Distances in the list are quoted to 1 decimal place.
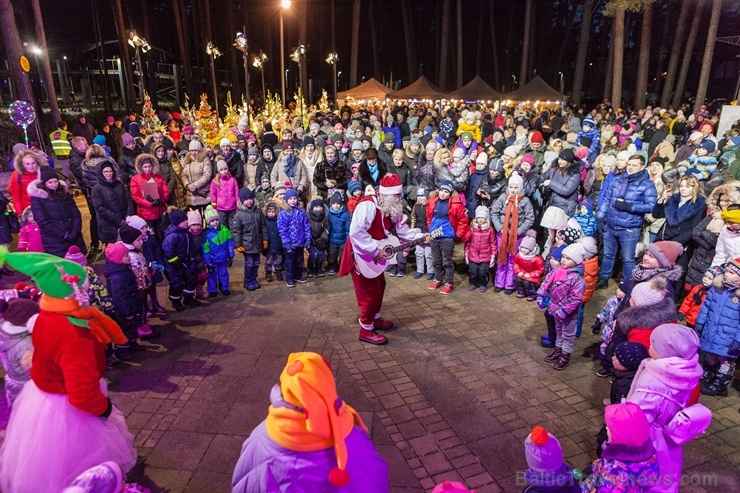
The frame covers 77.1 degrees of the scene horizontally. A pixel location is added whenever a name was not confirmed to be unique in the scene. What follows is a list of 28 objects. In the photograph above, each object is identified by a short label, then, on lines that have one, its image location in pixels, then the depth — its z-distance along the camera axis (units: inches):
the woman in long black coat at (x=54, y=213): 256.4
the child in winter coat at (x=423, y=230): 312.2
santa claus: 215.9
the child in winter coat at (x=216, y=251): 272.8
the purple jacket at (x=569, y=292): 199.8
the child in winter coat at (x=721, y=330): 180.2
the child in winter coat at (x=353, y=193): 310.9
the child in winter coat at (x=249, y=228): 283.0
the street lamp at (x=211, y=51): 932.8
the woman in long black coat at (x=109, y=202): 286.7
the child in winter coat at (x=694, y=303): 206.9
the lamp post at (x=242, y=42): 757.9
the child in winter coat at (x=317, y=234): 311.3
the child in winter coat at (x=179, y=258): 250.2
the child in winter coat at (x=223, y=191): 330.3
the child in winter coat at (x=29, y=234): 274.2
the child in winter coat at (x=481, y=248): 285.3
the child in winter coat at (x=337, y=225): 304.3
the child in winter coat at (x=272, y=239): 289.6
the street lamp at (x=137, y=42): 753.0
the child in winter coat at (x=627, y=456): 106.5
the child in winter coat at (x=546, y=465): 104.7
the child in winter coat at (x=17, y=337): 154.6
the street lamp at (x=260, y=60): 1148.7
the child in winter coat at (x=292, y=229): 288.4
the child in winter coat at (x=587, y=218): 283.1
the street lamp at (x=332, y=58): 1055.5
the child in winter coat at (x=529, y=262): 263.6
